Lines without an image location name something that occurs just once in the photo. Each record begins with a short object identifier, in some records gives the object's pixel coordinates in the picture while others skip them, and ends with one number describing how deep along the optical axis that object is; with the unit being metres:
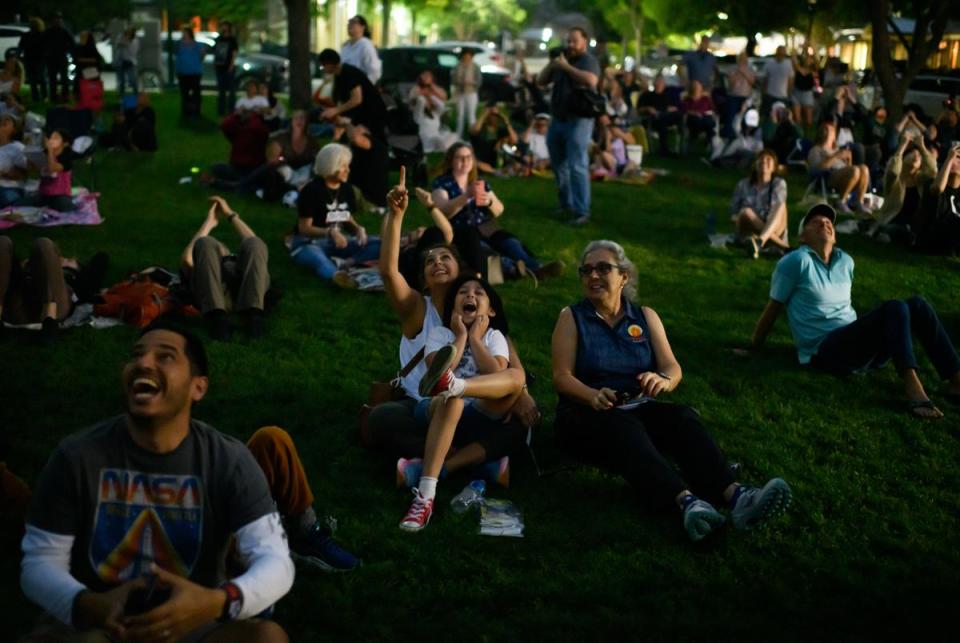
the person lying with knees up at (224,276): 8.05
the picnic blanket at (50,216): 11.62
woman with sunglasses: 5.32
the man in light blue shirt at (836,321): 7.07
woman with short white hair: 10.12
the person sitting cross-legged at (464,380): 5.29
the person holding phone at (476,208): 9.74
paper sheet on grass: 5.21
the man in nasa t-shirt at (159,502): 3.33
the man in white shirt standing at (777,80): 22.69
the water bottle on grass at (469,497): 5.43
